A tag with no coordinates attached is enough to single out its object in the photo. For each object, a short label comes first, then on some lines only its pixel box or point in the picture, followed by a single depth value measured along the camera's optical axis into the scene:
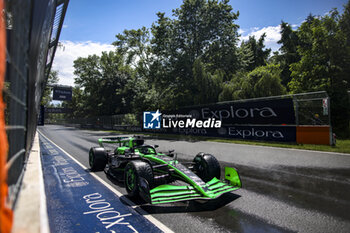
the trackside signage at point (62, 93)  37.70
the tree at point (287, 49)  35.42
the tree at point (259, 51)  44.47
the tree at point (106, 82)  44.44
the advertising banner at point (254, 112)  12.84
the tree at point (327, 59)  19.95
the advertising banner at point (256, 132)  12.47
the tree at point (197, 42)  27.72
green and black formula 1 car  4.13
